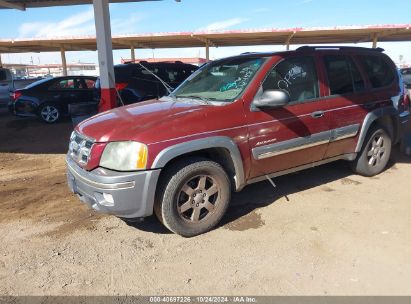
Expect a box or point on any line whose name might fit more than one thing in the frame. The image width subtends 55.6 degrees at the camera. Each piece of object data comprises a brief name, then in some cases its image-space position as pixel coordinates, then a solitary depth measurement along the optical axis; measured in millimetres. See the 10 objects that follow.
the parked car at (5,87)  15414
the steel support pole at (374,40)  21922
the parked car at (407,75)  16884
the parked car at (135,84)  10398
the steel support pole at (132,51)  26609
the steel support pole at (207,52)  24828
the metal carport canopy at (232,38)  20453
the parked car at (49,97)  12117
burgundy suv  3670
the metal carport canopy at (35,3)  10508
